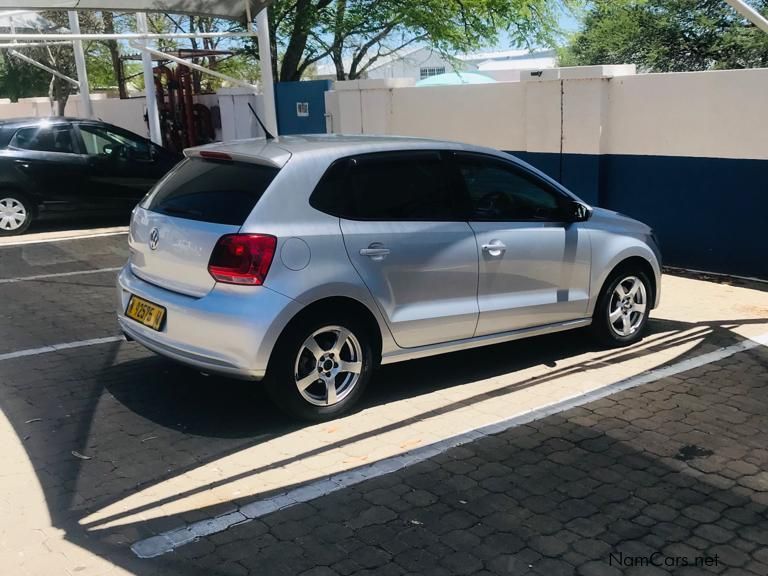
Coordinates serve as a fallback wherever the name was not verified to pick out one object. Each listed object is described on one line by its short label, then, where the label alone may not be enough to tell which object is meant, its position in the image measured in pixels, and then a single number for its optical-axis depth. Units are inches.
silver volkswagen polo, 187.8
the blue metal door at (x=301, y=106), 561.6
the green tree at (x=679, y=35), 891.5
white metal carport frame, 379.9
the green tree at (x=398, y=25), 717.3
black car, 469.1
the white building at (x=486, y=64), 1959.5
